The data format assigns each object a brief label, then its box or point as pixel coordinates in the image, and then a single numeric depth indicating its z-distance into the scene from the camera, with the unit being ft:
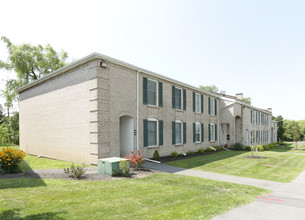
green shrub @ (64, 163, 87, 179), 28.80
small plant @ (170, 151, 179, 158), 53.58
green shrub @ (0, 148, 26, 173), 30.19
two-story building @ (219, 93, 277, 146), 84.02
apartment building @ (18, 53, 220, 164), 39.81
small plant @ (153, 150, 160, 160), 48.72
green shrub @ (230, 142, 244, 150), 81.76
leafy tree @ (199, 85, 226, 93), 191.53
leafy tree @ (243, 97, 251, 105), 203.29
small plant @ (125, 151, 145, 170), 36.01
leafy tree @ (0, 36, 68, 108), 91.25
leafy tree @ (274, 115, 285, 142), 169.48
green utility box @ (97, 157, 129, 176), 31.27
